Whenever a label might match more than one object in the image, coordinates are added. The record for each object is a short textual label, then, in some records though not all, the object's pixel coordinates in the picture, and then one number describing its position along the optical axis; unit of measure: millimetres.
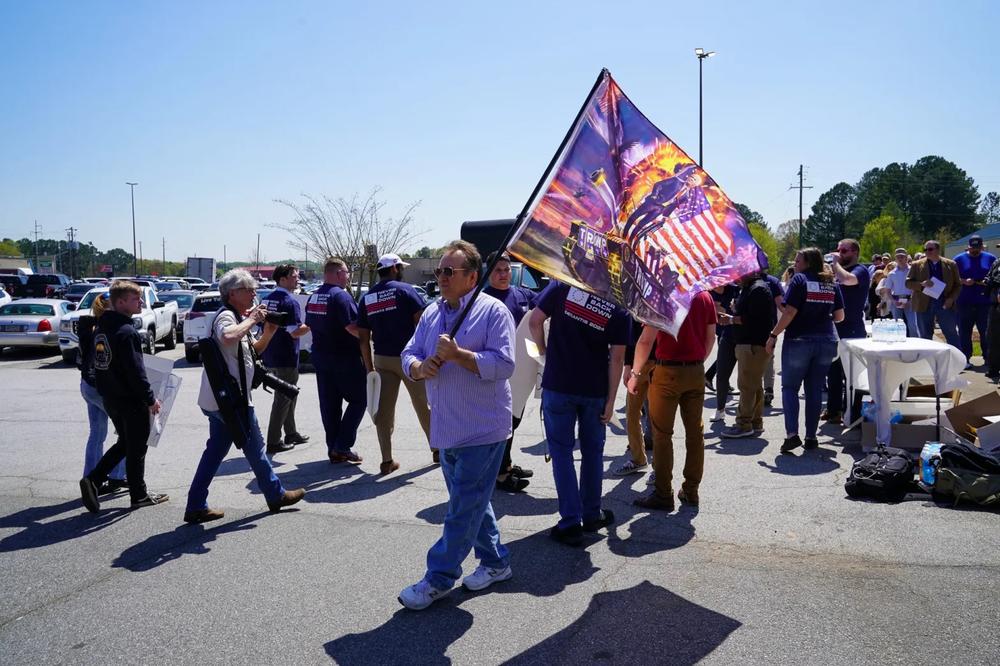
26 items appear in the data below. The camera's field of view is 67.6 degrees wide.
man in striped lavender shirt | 3971
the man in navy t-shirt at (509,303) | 6395
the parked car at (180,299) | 23148
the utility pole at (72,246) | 86500
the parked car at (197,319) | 17078
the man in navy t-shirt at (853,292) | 8297
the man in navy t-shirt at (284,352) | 8008
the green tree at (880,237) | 71188
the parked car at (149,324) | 17578
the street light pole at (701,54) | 31078
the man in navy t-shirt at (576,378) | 4965
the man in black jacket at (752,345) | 8039
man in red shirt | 5629
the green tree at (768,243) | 67156
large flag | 4191
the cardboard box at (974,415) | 6586
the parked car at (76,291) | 32803
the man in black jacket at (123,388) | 5773
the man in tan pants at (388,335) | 7012
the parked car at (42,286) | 38462
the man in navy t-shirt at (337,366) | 7523
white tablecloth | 6859
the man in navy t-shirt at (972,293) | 12227
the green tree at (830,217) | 100750
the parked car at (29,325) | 18484
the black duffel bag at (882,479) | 5746
